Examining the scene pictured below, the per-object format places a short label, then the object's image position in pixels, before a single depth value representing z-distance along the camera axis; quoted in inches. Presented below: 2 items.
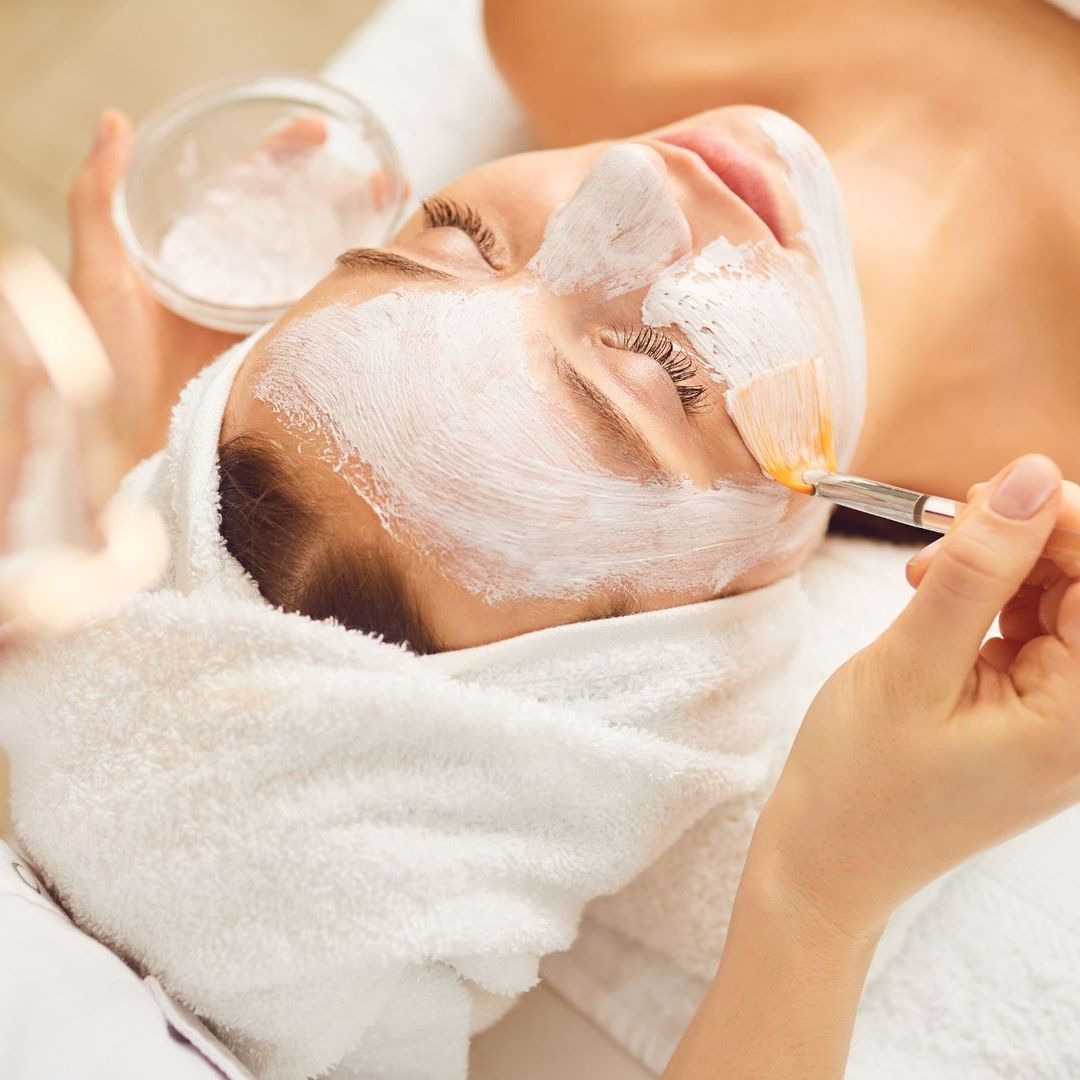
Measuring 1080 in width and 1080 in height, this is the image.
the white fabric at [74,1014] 27.2
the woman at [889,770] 25.7
